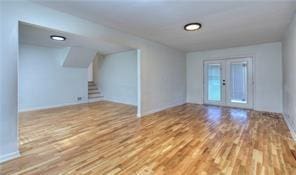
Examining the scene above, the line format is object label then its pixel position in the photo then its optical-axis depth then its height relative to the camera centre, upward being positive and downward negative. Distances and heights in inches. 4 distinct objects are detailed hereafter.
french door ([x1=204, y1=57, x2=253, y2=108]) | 219.8 +8.0
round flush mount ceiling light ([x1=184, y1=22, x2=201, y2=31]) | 133.8 +55.4
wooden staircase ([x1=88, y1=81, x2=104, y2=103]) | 295.9 -9.5
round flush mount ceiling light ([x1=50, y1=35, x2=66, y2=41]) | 170.6 +58.2
